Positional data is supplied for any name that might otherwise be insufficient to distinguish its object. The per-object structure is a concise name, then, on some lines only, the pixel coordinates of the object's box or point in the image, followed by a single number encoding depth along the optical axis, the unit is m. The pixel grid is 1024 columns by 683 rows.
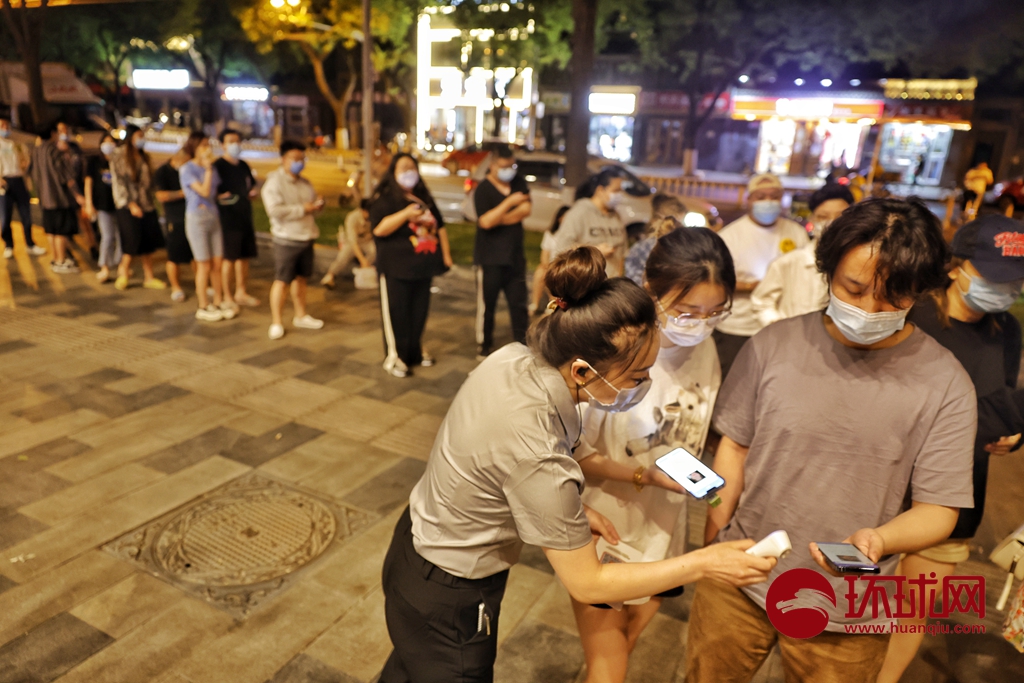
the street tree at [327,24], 19.34
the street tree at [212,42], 23.38
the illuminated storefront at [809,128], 27.58
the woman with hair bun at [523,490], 1.64
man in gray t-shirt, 1.80
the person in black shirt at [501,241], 6.33
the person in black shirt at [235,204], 7.42
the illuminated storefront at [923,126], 26.14
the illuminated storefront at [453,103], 36.75
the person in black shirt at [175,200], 7.46
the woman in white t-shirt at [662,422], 2.29
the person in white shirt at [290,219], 6.93
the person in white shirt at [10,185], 9.73
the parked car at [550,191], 13.29
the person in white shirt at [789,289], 3.71
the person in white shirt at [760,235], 4.51
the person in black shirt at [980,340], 2.39
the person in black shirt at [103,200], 8.69
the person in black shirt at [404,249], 6.00
